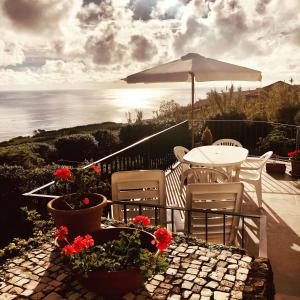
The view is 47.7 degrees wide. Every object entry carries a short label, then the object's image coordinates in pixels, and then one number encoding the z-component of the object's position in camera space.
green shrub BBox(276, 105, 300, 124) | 10.05
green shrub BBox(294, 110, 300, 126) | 9.23
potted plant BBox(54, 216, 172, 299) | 1.54
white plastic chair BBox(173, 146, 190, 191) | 5.22
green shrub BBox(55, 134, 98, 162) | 13.63
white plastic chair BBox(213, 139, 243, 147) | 6.51
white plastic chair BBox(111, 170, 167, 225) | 3.20
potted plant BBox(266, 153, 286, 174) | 6.66
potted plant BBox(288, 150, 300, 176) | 6.33
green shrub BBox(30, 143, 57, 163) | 12.92
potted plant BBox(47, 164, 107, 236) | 2.17
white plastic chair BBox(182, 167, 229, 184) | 4.21
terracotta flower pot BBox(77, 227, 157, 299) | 1.54
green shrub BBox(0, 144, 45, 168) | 10.35
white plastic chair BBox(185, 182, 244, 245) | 2.73
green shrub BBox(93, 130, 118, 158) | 13.70
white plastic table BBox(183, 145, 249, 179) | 4.48
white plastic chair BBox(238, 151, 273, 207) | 4.73
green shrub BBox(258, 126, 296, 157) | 8.49
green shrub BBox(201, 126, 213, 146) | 7.50
